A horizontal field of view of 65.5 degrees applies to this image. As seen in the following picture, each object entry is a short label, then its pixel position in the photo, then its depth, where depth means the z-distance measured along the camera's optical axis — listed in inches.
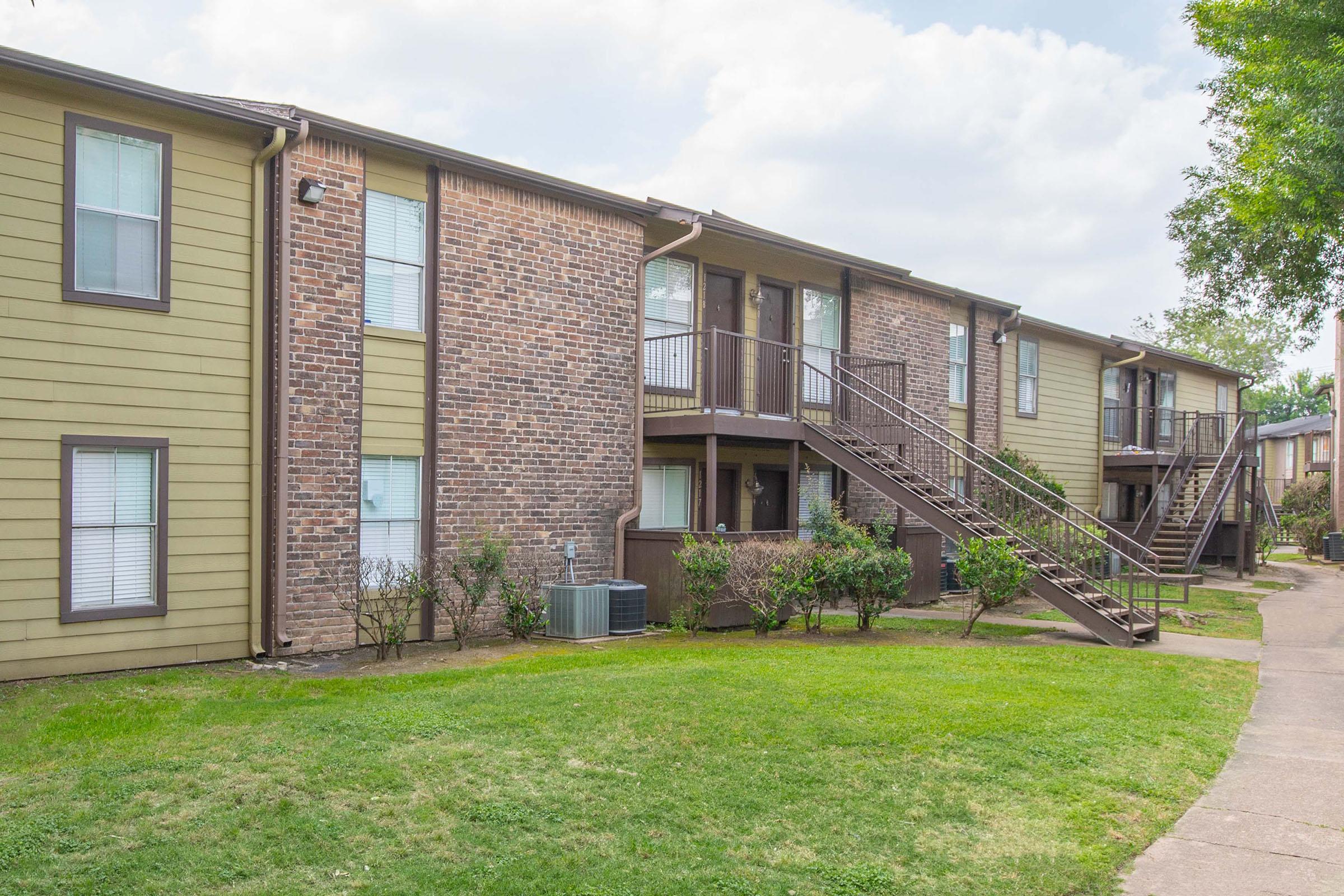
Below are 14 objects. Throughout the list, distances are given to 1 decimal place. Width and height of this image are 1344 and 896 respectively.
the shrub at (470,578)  431.2
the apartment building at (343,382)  351.3
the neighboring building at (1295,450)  1887.3
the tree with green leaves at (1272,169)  531.8
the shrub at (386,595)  408.8
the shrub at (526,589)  457.7
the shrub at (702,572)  458.9
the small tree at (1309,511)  1181.7
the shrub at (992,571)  461.1
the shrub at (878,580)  464.8
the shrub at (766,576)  461.1
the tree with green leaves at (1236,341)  2212.1
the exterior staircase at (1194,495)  824.9
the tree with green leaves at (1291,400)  3211.1
